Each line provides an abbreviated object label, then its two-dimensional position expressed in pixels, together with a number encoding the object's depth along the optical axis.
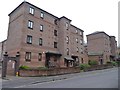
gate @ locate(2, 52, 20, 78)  12.98
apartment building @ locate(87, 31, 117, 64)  31.27
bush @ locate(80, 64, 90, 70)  19.77
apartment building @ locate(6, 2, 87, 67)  16.18
